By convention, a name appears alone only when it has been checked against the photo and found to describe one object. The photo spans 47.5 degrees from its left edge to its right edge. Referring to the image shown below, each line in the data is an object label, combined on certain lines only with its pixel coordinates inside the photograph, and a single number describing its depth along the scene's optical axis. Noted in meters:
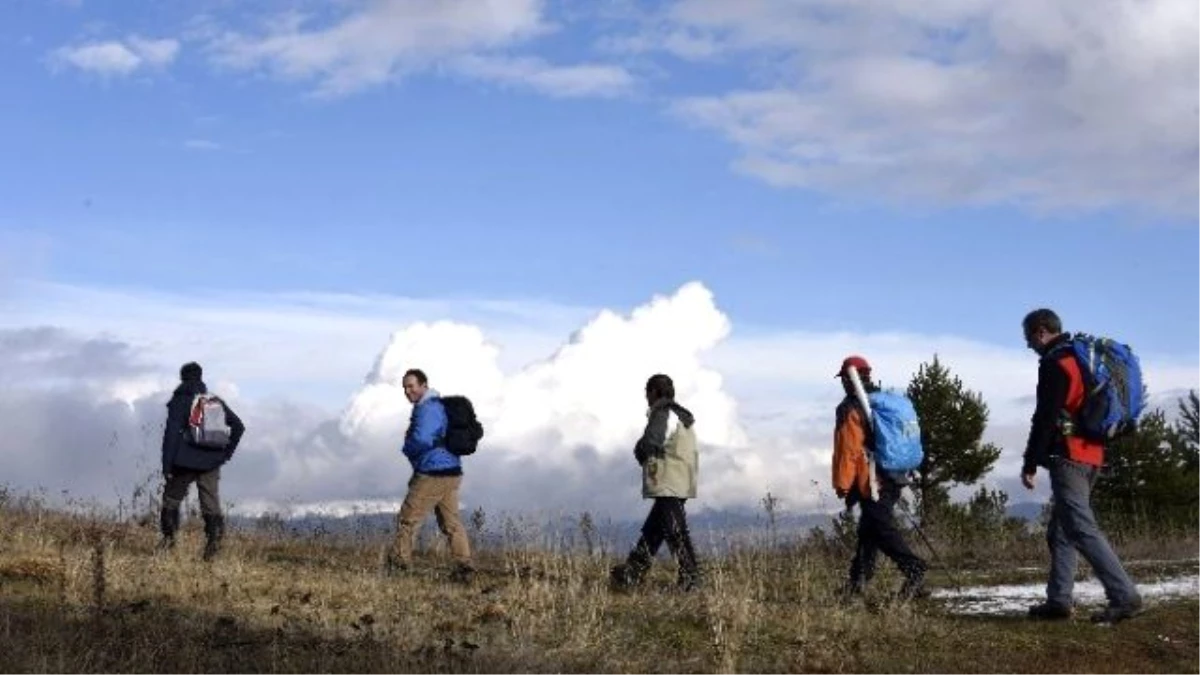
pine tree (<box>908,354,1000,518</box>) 29.83
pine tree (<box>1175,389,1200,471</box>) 37.69
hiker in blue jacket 11.88
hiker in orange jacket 9.91
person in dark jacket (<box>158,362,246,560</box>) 12.72
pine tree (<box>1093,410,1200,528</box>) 32.31
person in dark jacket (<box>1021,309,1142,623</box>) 8.67
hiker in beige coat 10.65
